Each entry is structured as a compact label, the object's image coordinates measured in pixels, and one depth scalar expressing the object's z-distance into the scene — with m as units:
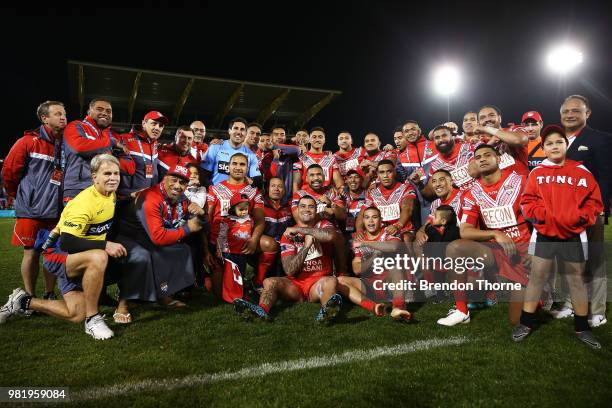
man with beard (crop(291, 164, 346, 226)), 5.53
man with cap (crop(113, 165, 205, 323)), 4.08
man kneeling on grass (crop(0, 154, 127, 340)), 3.58
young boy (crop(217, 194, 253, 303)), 5.19
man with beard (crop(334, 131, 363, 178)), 7.12
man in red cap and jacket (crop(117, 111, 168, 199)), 5.04
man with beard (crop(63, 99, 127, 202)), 4.45
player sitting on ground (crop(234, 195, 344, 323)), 4.37
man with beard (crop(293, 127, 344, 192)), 6.60
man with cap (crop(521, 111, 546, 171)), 5.39
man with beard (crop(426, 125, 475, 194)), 5.50
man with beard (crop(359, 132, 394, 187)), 6.89
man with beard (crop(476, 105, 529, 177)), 4.72
